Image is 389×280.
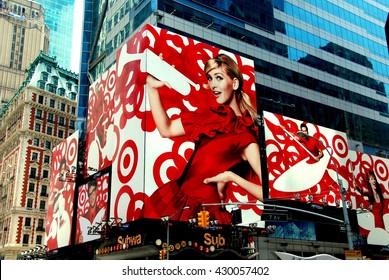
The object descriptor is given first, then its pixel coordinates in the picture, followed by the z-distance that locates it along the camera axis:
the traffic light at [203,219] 24.39
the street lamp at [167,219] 35.18
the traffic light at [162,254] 35.49
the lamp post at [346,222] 25.62
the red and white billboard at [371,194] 54.03
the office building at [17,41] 146.12
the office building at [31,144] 90.12
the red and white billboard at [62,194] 53.50
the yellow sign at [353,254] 24.17
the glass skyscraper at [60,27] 178.12
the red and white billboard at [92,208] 43.78
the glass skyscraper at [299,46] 53.25
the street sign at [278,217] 29.83
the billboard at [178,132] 39.19
